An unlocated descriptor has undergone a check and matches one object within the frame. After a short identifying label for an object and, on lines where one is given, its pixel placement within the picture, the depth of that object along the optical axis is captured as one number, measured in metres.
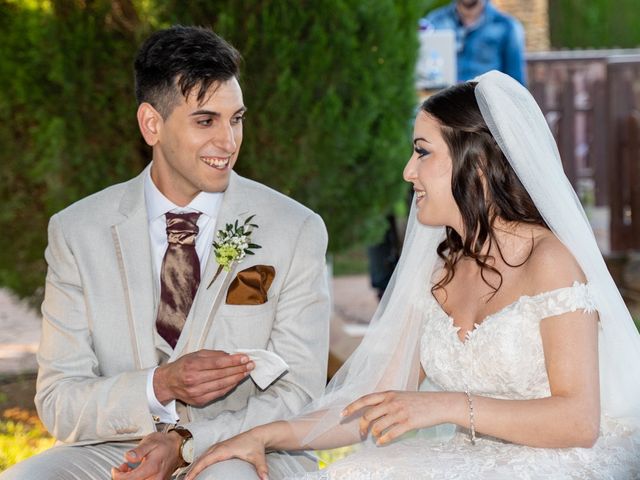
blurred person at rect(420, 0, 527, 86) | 8.57
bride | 3.14
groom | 3.67
